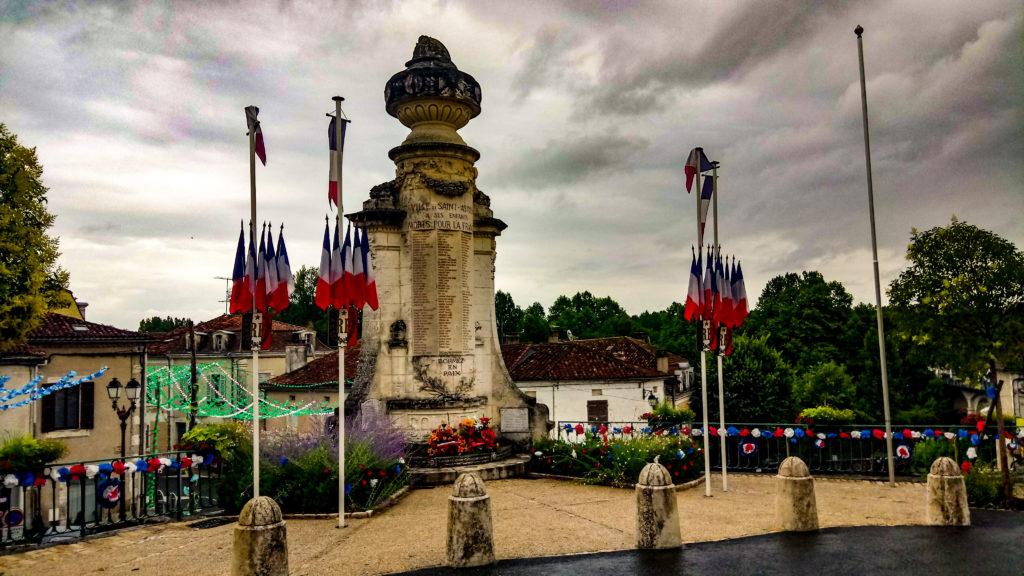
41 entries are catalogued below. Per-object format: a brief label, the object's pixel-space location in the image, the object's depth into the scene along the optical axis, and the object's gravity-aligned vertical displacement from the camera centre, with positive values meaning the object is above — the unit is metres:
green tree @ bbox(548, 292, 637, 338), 73.56 +3.80
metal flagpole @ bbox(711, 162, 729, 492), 12.23 -0.88
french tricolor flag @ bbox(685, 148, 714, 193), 12.98 +3.51
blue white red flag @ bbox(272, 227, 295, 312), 10.32 +1.19
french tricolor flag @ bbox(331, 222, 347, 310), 10.62 +1.20
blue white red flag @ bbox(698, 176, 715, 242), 12.89 +2.95
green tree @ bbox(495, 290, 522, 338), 74.56 +4.47
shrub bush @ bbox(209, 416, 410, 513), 10.47 -1.82
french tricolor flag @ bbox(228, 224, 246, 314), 10.10 +1.15
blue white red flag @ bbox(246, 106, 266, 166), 10.46 +3.57
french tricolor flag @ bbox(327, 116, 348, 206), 12.16 +3.45
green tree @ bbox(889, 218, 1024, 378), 11.12 +0.72
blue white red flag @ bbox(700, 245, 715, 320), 12.55 +0.94
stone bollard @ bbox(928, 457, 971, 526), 9.41 -2.14
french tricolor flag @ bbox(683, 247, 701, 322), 12.52 +1.01
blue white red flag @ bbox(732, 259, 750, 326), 13.02 +0.98
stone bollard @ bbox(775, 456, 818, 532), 9.12 -2.06
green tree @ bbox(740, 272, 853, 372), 46.62 +1.59
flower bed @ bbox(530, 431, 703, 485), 12.60 -2.07
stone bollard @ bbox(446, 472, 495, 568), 7.66 -1.99
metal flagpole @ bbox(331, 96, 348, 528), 9.67 +0.06
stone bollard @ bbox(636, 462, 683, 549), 8.27 -2.01
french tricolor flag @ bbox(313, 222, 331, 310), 10.51 +1.20
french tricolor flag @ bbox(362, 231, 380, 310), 10.95 +1.28
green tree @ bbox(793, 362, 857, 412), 36.98 -2.33
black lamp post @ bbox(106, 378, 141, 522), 16.59 -0.69
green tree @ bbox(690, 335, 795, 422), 31.91 -1.84
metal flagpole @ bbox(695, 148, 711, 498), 11.77 +0.01
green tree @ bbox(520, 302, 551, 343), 71.19 +2.53
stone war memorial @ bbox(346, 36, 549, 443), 14.69 +1.80
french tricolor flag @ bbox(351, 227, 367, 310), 10.84 +1.25
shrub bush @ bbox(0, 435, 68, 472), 9.70 -1.40
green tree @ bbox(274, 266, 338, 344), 73.56 +5.65
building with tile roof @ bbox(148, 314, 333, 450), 44.41 +0.52
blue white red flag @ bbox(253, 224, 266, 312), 10.12 +1.16
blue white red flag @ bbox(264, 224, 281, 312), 10.23 +1.32
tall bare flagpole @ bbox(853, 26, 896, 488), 13.00 +0.98
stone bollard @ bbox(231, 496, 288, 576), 6.91 -1.89
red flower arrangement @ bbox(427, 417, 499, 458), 13.60 -1.75
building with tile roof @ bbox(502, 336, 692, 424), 33.55 -1.59
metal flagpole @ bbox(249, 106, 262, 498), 9.26 +0.47
